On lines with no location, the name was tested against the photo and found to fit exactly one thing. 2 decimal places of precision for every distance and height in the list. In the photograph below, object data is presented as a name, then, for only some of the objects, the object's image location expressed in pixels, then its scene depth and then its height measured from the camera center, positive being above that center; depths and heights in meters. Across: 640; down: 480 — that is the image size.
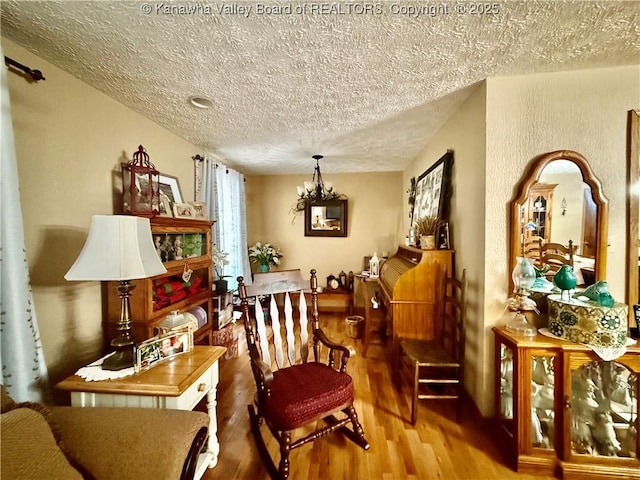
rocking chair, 1.32 -0.92
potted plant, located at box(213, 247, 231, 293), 2.67 -0.38
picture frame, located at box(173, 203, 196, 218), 2.07 +0.23
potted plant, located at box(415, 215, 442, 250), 2.21 +0.04
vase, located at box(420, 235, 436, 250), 2.20 -0.07
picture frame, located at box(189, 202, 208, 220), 2.27 +0.26
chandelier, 3.33 +0.65
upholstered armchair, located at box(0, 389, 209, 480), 0.74 -0.74
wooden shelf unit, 1.65 -0.36
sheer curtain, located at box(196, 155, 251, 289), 2.91 +0.37
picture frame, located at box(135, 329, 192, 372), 1.25 -0.62
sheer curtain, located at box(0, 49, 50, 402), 1.08 -0.24
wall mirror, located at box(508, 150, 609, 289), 1.53 +0.14
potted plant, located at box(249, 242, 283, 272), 4.02 -0.33
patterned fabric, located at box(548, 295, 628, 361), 1.30 -0.52
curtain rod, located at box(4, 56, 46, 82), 1.18 +0.86
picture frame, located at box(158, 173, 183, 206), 2.21 +0.46
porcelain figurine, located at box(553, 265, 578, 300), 1.45 -0.28
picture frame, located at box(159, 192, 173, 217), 2.03 +0.25
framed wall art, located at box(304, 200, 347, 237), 4.11 +0.29
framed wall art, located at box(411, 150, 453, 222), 2.20 +0.46
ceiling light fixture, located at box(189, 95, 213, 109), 1.80 +1.03
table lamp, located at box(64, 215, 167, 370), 1.15 -0.11
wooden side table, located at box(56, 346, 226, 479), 1.14 -0.72
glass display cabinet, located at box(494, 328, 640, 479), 1.34 -1.02
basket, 3.09 -1.18
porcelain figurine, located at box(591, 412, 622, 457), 1.37 -1.17
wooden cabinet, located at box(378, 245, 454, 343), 2.16 -0.58
